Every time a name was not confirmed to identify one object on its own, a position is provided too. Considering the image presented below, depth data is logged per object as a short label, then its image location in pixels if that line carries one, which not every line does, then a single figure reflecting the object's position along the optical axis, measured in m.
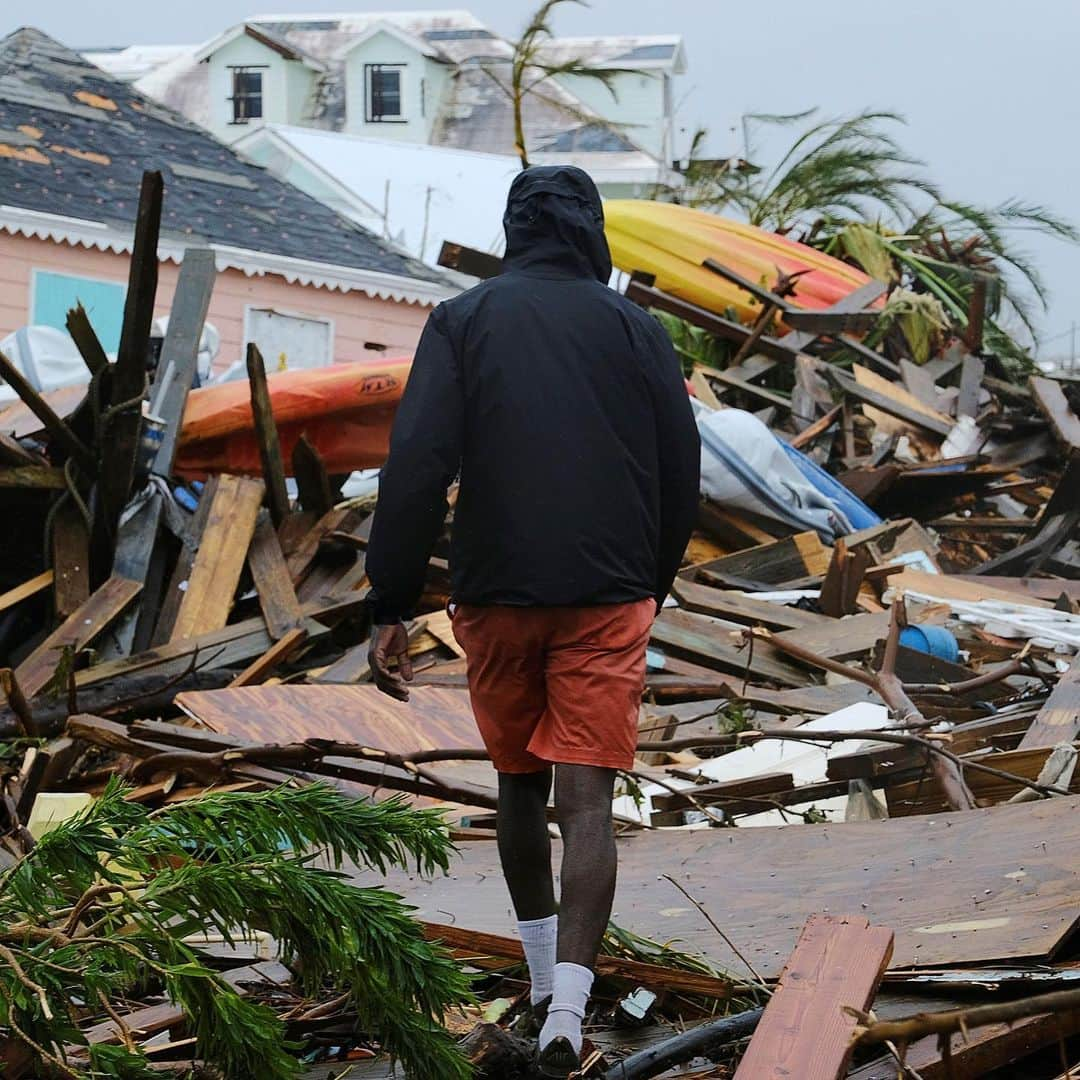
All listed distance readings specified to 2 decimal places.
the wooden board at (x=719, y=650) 13.73
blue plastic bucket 13.37
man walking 5.84
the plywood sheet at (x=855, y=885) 5.72
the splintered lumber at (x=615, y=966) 5.67
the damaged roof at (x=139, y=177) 34.03
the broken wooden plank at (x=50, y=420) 12.98
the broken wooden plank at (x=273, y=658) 12.97
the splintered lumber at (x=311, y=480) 15.64
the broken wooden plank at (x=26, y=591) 13.57
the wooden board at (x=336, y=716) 10.39
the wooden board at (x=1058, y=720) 9.27
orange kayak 15.85
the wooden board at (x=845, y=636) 13.70
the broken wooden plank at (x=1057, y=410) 22.41
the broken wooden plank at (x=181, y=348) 15.34
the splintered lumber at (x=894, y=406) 23.78
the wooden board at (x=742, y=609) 15.04
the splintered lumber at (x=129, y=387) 12.90
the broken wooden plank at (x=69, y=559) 13.63
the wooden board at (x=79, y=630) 12.62
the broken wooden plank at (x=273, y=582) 13.80
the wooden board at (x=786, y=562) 17.19
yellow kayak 27.86
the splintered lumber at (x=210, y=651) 12.73
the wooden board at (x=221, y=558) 13.90
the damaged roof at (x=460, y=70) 67.94
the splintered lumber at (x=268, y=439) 14.78
